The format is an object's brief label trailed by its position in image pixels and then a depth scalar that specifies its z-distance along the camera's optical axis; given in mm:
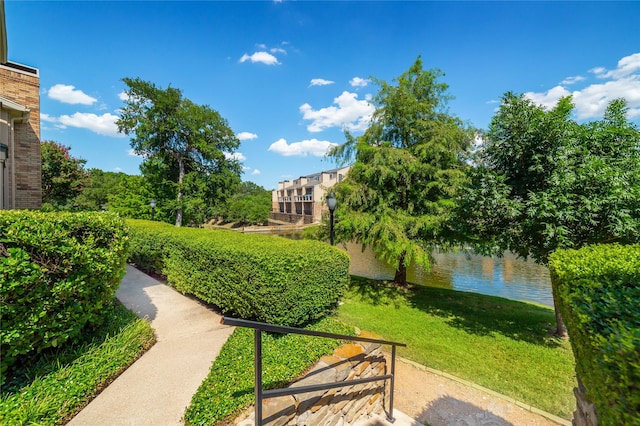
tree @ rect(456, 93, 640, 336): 4816
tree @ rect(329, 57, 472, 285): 7645
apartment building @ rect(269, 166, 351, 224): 43906
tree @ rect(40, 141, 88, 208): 14477
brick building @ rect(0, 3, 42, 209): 6895
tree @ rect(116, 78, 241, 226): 18172
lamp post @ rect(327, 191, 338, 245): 7012
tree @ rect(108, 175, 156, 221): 19469
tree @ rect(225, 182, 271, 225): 42969
